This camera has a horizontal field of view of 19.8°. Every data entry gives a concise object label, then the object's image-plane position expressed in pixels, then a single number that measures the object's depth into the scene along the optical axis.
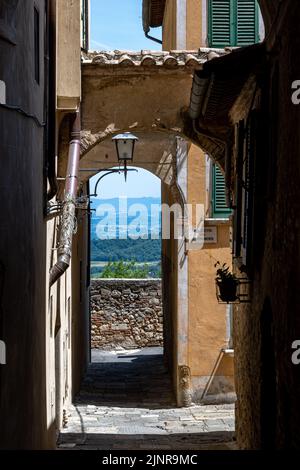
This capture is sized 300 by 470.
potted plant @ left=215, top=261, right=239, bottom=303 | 10.18
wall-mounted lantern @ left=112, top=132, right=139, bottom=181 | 13.92
